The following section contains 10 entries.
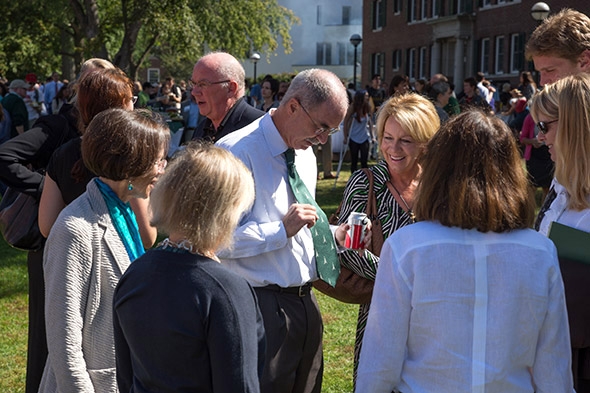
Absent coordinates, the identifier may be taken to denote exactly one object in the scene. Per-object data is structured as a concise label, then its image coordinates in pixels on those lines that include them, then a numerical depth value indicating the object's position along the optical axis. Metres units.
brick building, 34.88
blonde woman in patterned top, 3.77
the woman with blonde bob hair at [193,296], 2.21
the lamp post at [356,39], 33.81
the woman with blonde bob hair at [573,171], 2.69
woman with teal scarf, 2.76
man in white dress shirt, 3.28
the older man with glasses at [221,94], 5.43
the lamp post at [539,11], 20.64
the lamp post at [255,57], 41.12
